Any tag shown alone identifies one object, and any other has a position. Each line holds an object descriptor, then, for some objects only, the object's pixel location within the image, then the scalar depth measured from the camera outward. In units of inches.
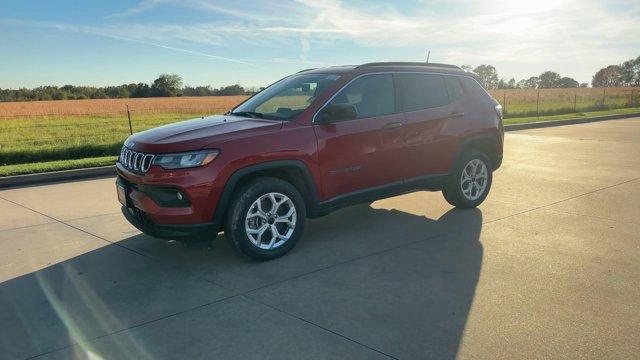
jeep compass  169.2
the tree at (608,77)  5659.5
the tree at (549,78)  5355.8
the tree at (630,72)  5452.8
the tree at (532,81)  5152.6
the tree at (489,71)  4758.4
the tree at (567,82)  4718.5
